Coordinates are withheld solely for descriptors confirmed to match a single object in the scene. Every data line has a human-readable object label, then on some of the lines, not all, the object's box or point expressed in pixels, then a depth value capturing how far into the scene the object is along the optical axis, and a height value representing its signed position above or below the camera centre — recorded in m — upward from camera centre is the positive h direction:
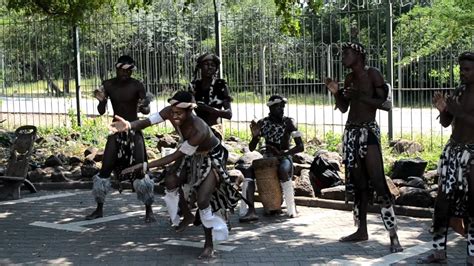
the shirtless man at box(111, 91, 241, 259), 6.20 -0.70
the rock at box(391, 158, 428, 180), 9.33 -1.09
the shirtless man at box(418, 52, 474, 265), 5.67 -0.64
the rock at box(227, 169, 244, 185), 9.16 -1.13
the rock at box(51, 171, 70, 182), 10.91 -1.29
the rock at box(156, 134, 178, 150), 12.45 -0.87
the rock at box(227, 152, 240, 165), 11.05 -1.06
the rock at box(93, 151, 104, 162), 11.71 -1.04
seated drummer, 8.06 -0.56
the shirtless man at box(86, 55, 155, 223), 7.95 -0.50
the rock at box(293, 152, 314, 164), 10.39 -1.03
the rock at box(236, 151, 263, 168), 9.81 -0.96
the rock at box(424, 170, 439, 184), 9.25 -1.21
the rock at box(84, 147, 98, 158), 12.15 -0.97
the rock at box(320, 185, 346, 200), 8.76 -1.32
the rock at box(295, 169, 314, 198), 9.03 -1.27
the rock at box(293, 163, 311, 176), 9.83 -1.10
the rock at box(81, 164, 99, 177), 10.99 -1.20
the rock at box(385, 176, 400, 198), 7.78 -1.15
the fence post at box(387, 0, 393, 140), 11.58 +0.74
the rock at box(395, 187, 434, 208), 8.14 -1.31
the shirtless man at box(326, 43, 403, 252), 6.40 -0.37
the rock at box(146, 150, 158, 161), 11.61 -1.03
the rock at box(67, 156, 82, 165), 11.91 -1.11
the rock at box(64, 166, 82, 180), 11.09 -1.26
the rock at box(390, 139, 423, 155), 11.31 -0.96
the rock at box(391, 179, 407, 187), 8.88 -1.22
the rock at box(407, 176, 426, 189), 8.70 -1.21
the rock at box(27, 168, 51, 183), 10.99 -1.26
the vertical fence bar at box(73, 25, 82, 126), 14.85 +0.59
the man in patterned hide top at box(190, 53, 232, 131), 7.52 +0.02
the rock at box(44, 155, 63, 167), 11.73 -1.11
